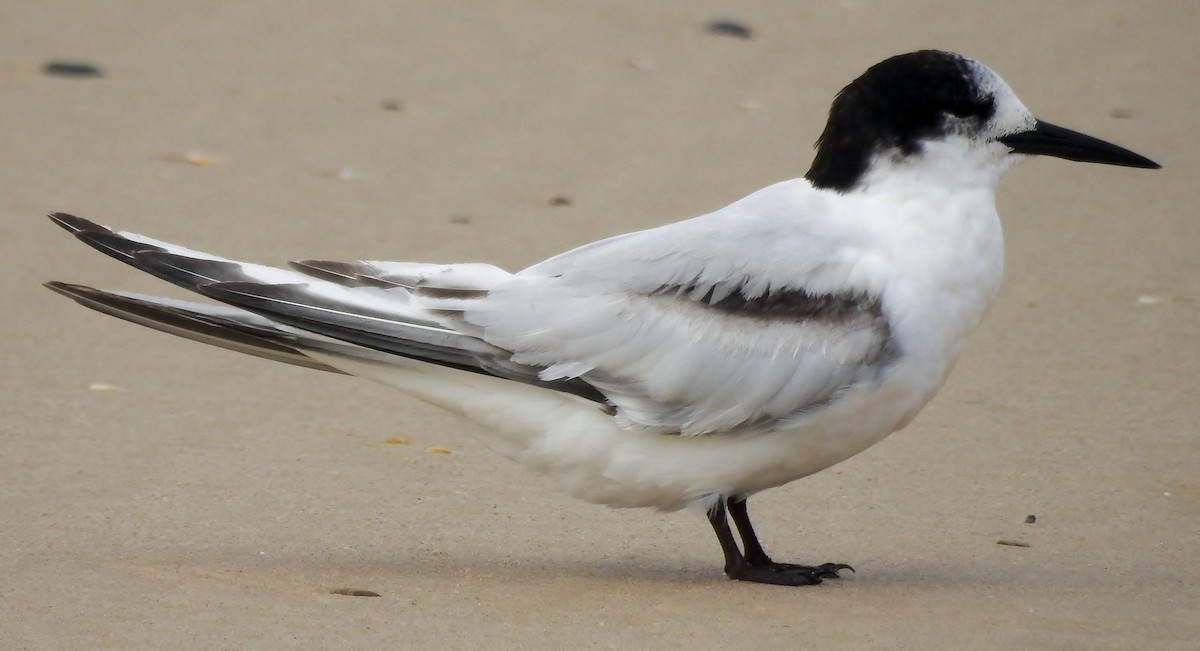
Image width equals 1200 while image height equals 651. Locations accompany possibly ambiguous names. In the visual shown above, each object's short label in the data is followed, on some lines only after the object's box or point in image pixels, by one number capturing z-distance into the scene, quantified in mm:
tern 7500
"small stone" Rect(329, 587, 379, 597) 7422
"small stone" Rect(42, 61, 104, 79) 15359
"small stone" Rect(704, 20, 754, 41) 17687
